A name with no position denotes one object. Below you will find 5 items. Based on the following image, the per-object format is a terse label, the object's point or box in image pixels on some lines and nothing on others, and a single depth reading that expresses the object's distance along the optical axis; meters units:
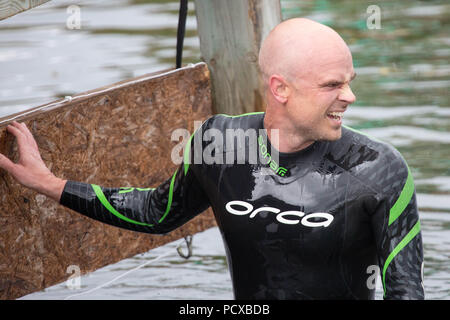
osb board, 9.43
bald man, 7.20
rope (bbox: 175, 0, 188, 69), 10.03
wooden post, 10.27
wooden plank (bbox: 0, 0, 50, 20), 7.90
